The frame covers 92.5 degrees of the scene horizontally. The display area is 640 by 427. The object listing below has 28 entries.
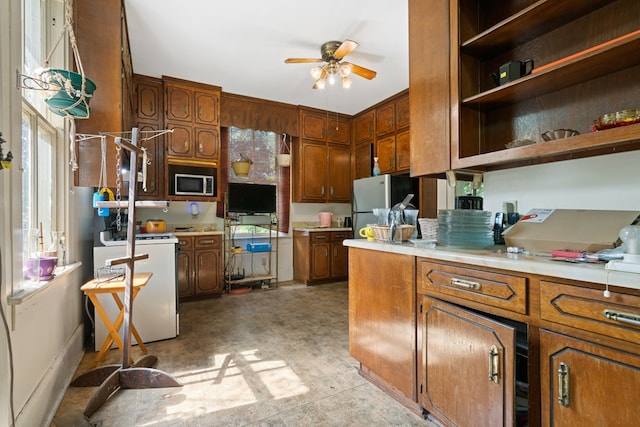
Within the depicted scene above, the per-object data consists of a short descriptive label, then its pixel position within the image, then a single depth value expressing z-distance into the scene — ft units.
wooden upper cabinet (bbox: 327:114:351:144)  17.98
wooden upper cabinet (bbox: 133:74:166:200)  13.17
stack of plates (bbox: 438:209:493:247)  5.40
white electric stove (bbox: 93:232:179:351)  8.59
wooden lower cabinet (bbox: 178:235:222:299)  13.25
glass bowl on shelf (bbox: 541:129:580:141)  4.75
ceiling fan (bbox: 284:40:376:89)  10.35
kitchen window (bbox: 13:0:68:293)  5.88
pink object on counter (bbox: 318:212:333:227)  17.99
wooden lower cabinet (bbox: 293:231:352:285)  16.43
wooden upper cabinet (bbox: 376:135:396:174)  15.87
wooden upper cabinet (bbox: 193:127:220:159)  14.12
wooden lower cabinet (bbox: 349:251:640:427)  3.09
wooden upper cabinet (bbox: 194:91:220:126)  14.08
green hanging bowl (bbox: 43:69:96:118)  5.02
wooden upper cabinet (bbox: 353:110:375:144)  17.19
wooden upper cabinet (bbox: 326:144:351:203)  18.03
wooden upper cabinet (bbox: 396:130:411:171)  15.11
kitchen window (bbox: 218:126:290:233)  15.73
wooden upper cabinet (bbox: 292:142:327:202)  17.15
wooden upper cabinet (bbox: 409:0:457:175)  6.25
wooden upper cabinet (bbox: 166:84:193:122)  13.55
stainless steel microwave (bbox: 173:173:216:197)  13.60
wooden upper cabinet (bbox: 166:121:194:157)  13.57
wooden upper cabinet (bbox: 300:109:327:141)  17.10
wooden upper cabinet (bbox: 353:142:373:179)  17.53
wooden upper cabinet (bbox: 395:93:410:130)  14.98
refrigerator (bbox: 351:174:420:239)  14.56
